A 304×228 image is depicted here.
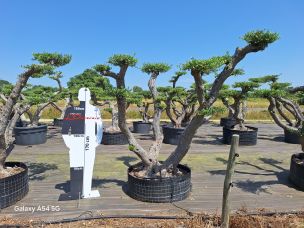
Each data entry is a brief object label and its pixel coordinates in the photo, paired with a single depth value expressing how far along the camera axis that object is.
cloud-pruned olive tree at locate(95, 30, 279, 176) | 2.75
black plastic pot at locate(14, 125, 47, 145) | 6.84
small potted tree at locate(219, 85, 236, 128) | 6.79
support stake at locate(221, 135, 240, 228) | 2.46
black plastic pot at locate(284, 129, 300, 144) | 7.27
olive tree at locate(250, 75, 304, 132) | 4.81
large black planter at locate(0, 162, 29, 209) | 3.06
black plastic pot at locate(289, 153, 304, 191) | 3.77
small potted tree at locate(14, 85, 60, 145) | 6.85
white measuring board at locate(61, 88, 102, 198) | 3.26
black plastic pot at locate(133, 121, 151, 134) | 9.14
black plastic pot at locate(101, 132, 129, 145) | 6.84
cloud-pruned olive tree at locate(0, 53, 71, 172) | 3.27
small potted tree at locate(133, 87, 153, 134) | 9.14
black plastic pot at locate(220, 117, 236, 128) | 10.25
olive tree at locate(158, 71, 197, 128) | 6.60
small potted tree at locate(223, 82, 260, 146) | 6.27
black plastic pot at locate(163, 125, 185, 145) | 6.92
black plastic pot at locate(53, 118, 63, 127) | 10.49
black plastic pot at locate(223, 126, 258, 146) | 6.88
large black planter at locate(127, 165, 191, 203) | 3.27
